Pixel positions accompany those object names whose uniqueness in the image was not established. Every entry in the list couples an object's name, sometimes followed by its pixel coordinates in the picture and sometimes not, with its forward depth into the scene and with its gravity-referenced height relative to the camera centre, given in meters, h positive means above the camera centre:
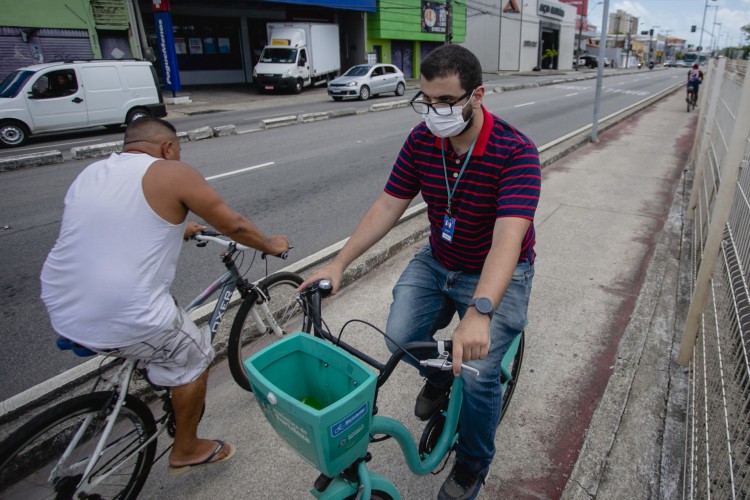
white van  12.87 -0.24
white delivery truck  24.88 +1.09
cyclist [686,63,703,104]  18.55 -0.62
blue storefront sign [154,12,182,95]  21.66 +1.38
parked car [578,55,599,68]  65.06 +0.71
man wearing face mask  2.09 -0.69
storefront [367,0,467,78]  33.66 +3.04
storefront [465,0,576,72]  51.09 +3.94
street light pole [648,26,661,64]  83.09 +2.56
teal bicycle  1.47 -0.99
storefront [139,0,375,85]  27.25 +2.92
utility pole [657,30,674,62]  115.75 +2.61
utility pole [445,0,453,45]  33.55 +3.44
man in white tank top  2.01 -0.63
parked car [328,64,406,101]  22.48 -0.31
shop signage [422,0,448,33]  37.25 +4.06
